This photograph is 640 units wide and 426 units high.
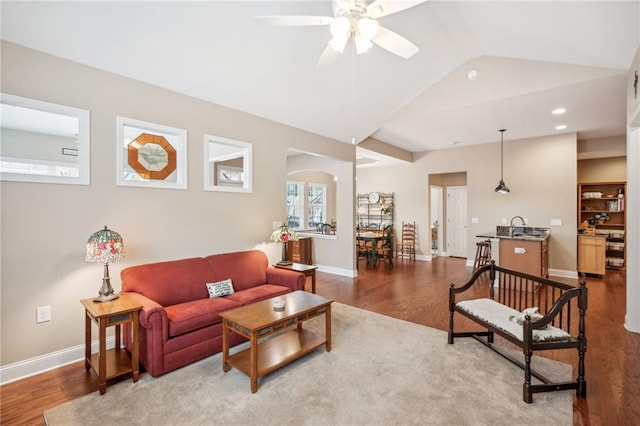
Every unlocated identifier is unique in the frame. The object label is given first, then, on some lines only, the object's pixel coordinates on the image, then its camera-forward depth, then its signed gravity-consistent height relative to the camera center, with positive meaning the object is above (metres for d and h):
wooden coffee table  2.38 -1.00
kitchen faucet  6.66 -0.24
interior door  8.68 -0.25
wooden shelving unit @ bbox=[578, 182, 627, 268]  6.77 -0.04
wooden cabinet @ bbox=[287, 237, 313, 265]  6.82 -0.87
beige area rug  2.03 -1.38
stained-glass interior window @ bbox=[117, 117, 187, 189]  3.15 +0.64
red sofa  2.54 -0.92
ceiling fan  2.09 +1.40
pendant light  6.38 +0.80
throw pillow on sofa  3.39 -0.87
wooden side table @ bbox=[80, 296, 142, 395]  2.29 -0.99
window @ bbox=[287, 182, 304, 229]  9.16 +0.23
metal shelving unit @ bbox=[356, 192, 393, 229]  8.98 +0.08
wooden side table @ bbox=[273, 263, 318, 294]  4.27 -0.81
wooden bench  2.19 -0.93
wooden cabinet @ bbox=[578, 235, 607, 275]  6.09 -0.86
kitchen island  5.18 -0.71
